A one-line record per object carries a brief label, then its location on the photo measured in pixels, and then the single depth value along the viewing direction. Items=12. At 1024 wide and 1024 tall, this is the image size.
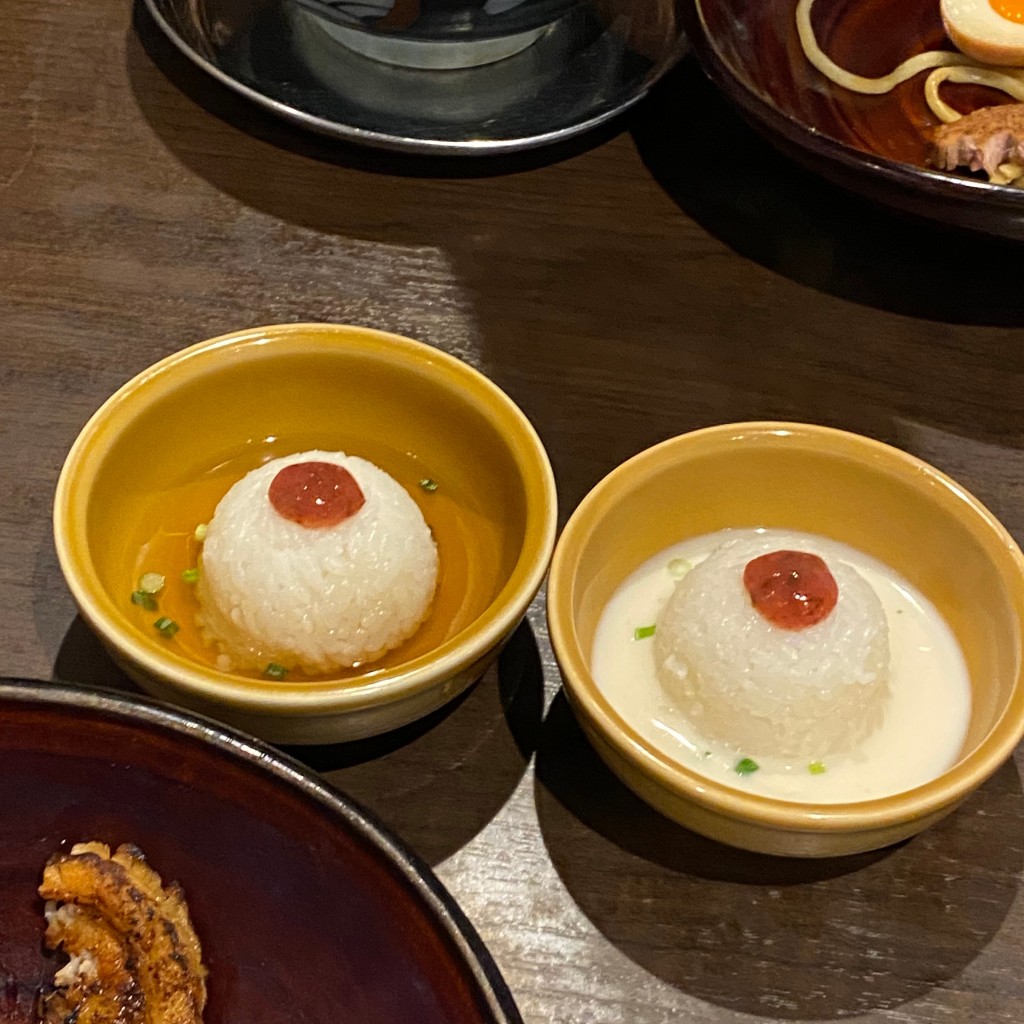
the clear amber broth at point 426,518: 0.48
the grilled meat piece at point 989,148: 0.59
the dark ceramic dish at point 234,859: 0.40
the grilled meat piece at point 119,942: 0.41
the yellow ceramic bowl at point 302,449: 0.43
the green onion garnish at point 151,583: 0.49
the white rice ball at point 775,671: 0.45
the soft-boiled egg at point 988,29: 0.65
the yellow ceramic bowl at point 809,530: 0.42
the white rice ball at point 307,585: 0.47
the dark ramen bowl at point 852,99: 0.54
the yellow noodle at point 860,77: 0.64
